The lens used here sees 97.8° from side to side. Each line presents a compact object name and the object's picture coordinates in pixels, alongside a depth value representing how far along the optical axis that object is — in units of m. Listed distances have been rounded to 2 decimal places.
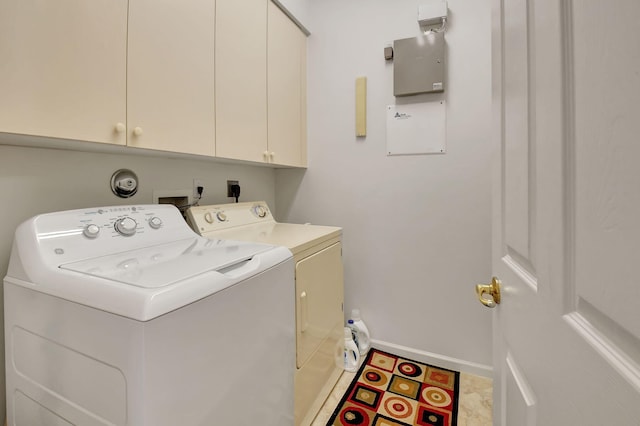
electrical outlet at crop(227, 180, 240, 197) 1.88
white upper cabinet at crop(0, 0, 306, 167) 0.78
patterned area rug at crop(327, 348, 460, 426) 1.47
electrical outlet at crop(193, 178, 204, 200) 1.64
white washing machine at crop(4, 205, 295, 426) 0.60
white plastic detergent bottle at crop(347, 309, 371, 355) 2.02
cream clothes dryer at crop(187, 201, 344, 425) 1.29
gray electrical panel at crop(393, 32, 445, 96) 1.78
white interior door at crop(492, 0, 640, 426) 0.28
